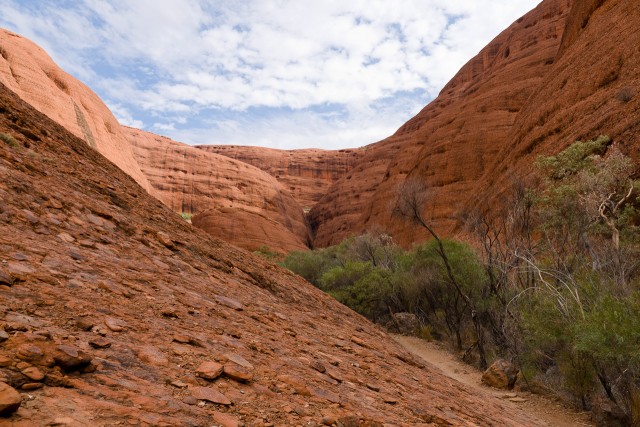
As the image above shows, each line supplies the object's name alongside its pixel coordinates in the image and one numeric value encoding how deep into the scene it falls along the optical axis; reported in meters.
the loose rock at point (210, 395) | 2.53
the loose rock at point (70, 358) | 2.20
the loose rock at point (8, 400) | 1.66
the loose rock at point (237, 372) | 2.96
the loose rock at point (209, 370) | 2.80
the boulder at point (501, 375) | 11.09
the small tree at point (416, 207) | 14.49
